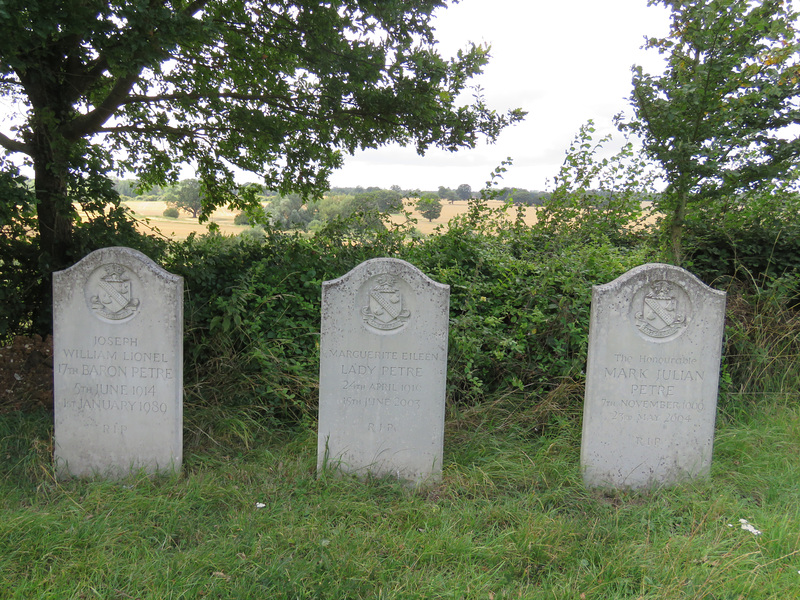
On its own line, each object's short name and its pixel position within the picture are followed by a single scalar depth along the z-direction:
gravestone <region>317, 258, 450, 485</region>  3.71
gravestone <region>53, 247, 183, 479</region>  3.71
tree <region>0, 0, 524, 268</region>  3.77
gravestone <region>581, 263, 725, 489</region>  3.69
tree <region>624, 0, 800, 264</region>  4.71
